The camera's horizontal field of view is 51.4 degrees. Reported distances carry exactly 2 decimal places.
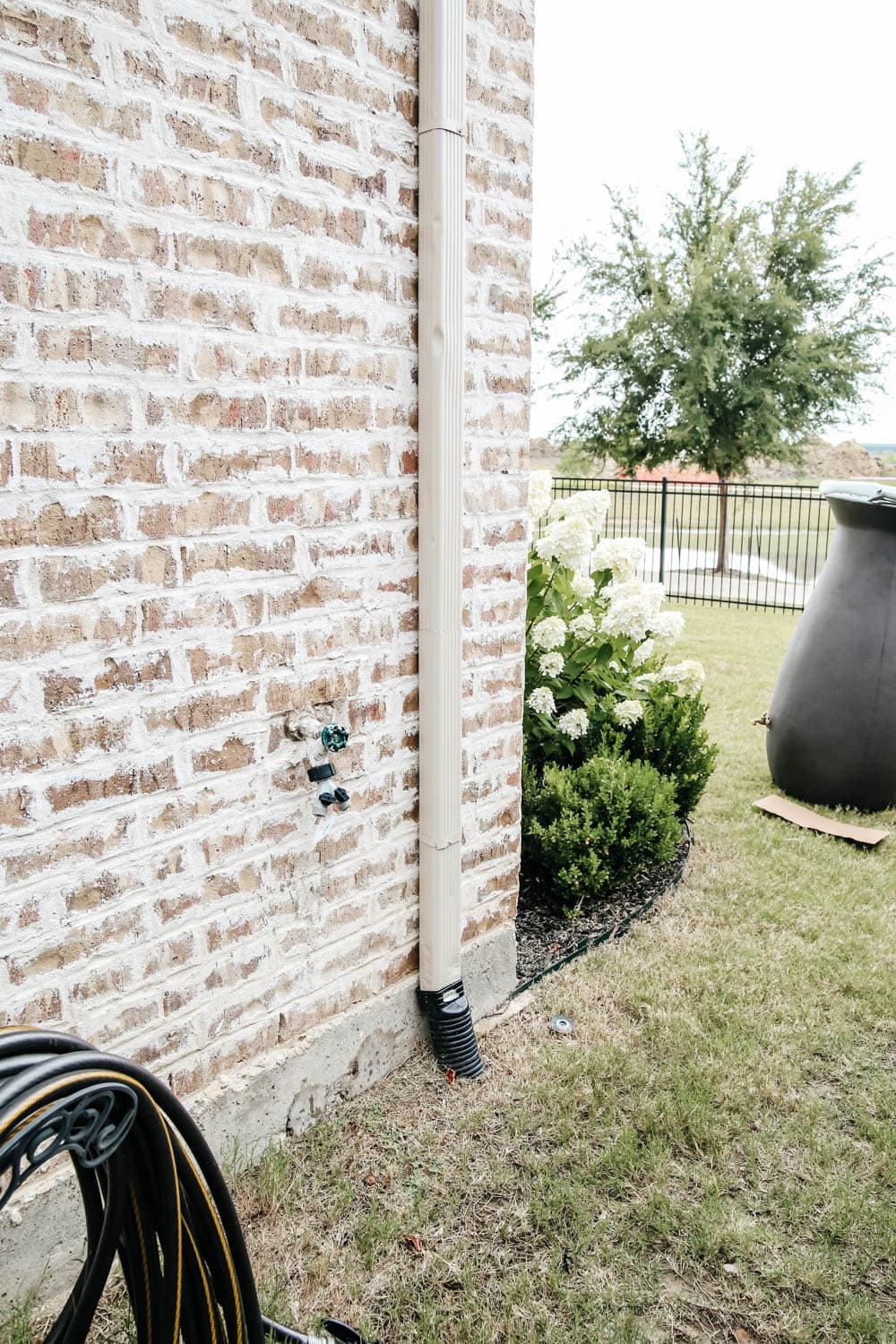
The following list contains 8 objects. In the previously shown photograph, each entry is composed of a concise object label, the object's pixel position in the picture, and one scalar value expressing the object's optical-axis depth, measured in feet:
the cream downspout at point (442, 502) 6.99
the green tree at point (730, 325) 51.49
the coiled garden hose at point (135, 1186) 3.16
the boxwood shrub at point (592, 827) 11.05
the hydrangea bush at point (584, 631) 12.37
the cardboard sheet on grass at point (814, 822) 13.37
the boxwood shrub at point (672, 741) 12.83
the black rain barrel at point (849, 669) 13.83
